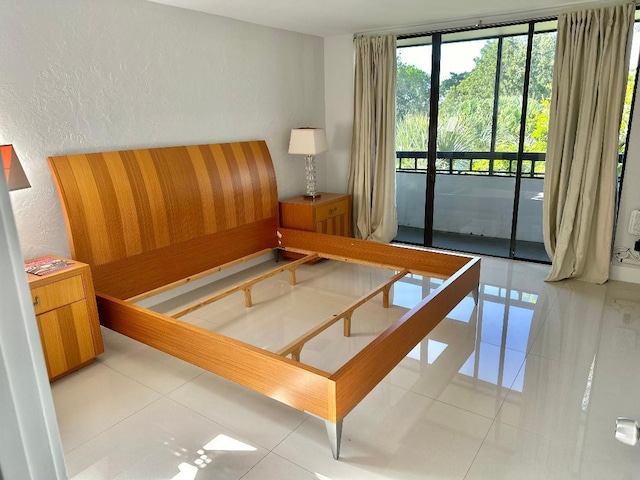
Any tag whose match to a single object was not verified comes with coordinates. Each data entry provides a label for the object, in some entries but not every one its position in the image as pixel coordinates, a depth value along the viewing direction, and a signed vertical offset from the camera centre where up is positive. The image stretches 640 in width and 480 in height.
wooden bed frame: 2.10 -0.94
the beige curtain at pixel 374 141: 4.81 -0.10
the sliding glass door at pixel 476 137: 4.24 -0.08
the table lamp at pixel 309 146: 4.52 -0.12
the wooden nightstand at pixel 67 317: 2.46 -0.98
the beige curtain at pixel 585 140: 3.62 -0.12
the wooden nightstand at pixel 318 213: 4.45 -0.79
